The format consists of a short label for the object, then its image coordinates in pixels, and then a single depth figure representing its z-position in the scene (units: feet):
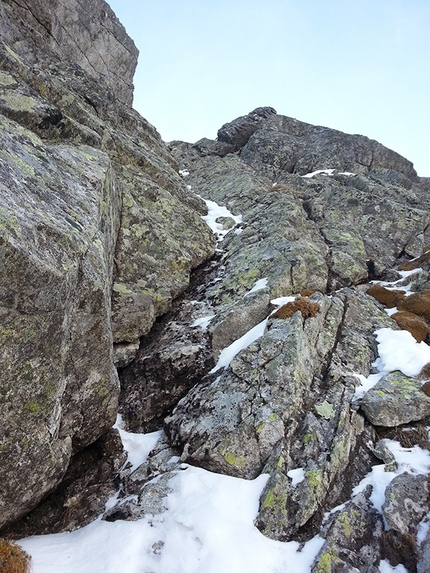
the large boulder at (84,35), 85.80
